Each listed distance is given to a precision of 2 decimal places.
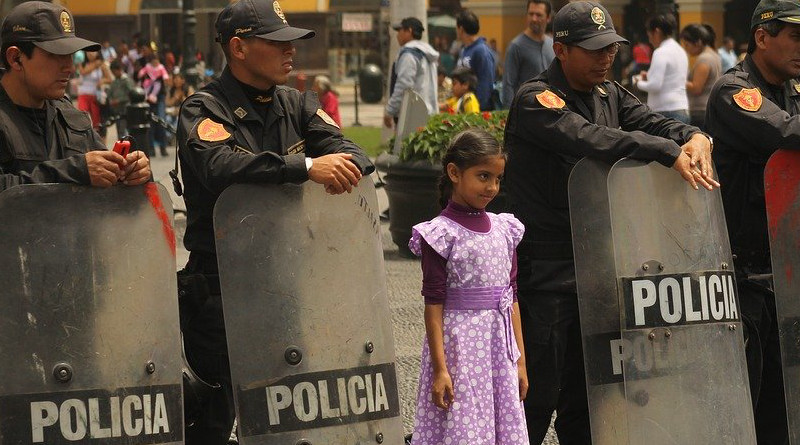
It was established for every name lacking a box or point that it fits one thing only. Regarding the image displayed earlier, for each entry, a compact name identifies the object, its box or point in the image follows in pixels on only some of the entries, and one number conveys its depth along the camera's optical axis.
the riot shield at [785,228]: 7.96
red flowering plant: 15.54
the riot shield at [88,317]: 6.34
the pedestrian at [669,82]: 19.41
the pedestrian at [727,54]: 35.20
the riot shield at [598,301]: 7.51
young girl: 7.24
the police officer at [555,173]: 7.85
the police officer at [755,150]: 8.24
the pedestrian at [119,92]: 35.80
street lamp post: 41.48
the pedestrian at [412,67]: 19.53
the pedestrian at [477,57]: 20.49
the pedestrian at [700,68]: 19.90
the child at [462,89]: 19.15
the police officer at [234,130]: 7.22
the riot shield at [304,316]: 6.77
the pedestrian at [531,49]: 17.85
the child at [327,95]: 28.07
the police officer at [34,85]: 6.77
